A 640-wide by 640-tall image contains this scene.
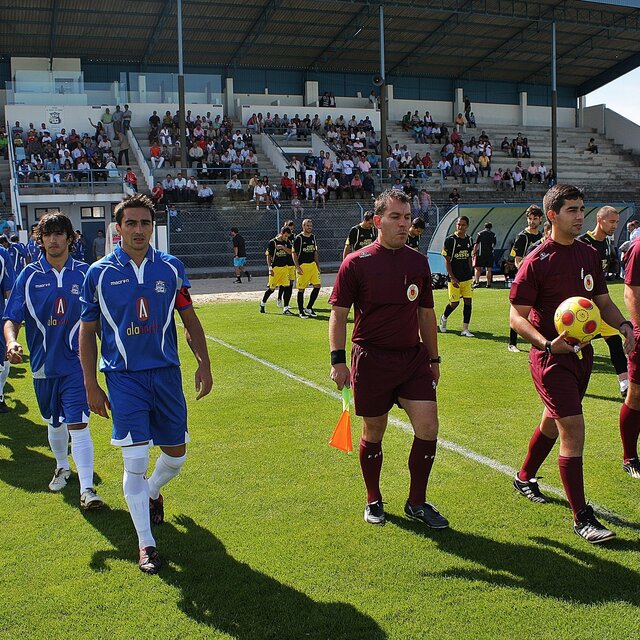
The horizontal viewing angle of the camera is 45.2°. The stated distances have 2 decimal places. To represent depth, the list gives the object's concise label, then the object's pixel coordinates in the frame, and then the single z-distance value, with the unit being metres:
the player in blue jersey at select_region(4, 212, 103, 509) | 5.71
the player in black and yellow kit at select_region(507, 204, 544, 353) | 11.70
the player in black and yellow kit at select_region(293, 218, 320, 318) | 16.53
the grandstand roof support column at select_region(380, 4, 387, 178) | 34.97
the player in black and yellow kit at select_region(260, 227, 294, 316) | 17.06
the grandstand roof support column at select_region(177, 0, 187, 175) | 30.44
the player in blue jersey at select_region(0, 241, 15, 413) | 8.48
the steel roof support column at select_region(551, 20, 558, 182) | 39.34
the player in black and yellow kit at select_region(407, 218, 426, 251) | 12.60
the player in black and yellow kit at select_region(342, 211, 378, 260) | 13.90
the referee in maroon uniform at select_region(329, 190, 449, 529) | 4.85
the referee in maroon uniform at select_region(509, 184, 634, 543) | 4.68
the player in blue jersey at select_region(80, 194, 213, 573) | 4.49
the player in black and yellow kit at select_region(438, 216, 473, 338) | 13.16
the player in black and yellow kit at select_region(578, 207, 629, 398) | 8.16
